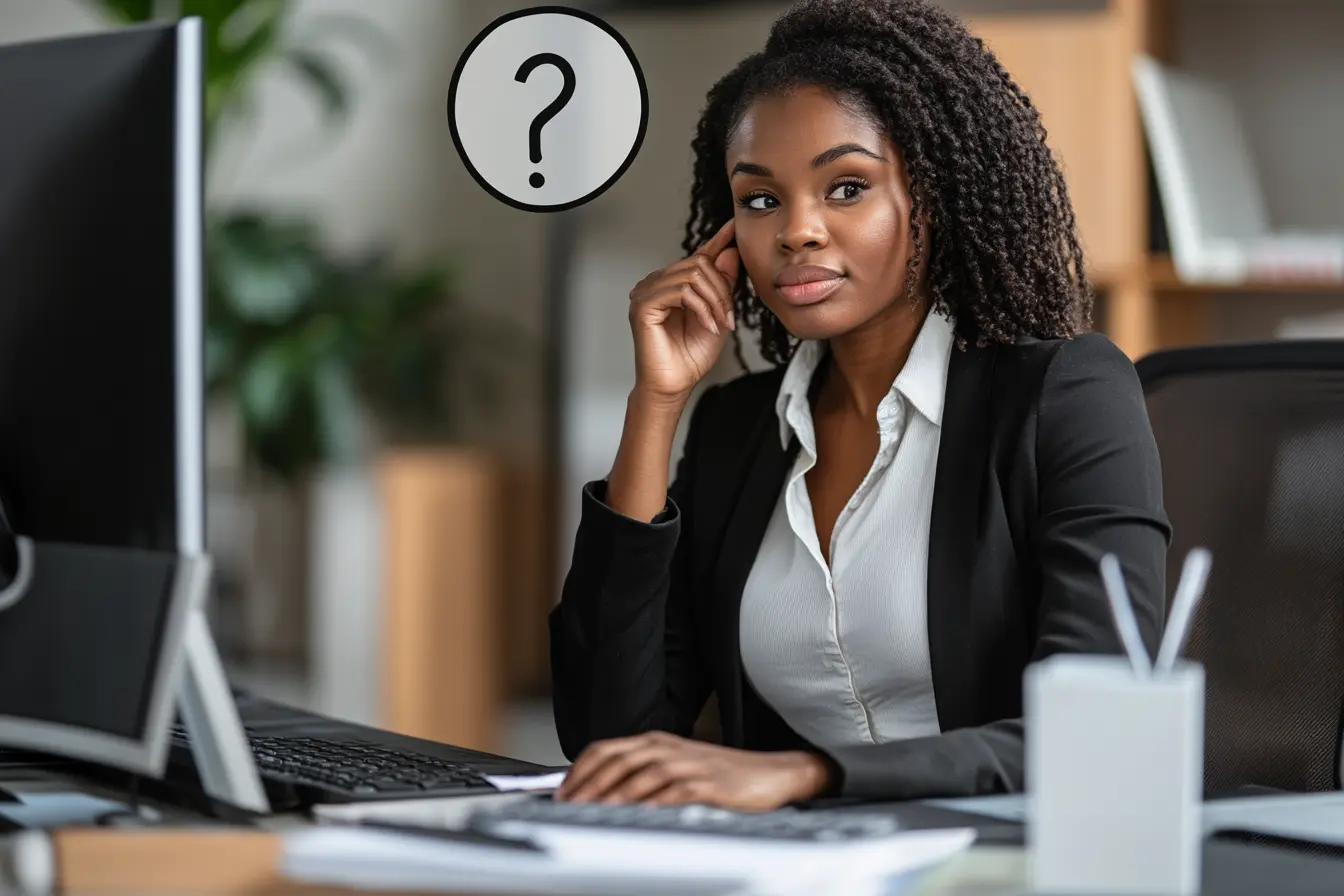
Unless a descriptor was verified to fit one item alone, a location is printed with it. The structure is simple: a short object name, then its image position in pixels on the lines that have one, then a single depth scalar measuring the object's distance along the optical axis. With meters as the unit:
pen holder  1.84
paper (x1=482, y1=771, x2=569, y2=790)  2.16
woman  2.39
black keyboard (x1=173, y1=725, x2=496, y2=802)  2.12
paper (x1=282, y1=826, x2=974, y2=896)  1.89
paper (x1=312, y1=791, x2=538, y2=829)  2.05
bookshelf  3.93
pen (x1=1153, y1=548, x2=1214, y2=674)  1.88
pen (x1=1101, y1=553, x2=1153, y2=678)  1.87
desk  1.95
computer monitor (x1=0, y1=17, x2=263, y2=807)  2.05
